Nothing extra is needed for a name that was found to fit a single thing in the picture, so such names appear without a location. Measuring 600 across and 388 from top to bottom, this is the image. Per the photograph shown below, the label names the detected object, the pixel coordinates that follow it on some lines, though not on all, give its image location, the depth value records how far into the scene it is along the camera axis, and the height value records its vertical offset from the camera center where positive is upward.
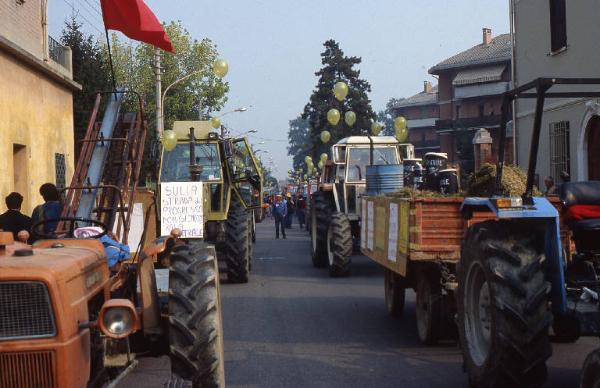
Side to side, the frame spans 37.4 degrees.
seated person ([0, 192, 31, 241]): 9.71 -0.27
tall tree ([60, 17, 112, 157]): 29.28 +4.13
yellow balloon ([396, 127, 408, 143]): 23.25 +1.34
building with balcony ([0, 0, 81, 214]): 17.59 +2.03
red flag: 12.60 +2.47
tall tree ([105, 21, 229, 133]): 50.19 +6.56
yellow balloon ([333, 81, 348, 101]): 25.52 +2.80
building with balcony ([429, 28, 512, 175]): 61.80 +6.71
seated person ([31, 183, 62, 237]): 9.11 -0.10
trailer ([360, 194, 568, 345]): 8.57 -0.66
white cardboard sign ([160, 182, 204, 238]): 12.90 -0.28
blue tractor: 5.76 -0.67
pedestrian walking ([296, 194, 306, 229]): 41.16 -1.01
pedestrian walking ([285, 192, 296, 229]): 40.11 -1.05
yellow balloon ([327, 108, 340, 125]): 27.77 +2.22
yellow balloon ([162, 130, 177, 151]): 16.03 +0.88
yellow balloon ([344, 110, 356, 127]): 29.61 +2.30
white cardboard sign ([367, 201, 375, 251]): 10.88 -0.48
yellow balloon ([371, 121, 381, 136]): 29.58 +1.94
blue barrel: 14.30 +0.12
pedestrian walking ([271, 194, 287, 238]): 31.30 -0.81
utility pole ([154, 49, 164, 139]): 32.52 +3.57
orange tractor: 4.39 -0.67
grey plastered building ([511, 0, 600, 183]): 19.25 +2.62
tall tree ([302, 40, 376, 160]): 67.81 +6.83
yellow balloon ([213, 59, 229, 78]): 23.03 +3.19
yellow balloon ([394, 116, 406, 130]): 23.50 +1.62
